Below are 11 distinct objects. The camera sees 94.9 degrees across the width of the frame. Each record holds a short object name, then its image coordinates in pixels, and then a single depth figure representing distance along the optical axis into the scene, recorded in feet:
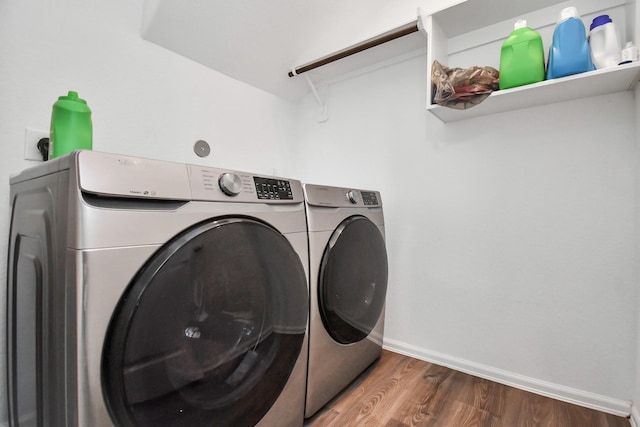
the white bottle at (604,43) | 3.67
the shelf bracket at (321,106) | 7.02
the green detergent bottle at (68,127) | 3.32
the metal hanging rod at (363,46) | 5.06
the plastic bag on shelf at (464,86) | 4.31
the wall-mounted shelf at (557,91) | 3.61
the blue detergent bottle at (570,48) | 3.74
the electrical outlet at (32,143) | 3.66
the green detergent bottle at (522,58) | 4.03
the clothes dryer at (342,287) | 3.79
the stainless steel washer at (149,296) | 1.95
